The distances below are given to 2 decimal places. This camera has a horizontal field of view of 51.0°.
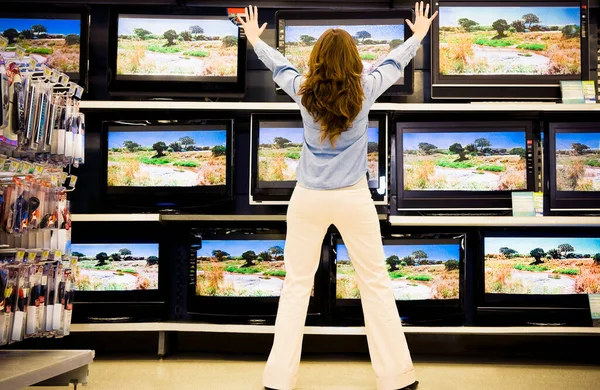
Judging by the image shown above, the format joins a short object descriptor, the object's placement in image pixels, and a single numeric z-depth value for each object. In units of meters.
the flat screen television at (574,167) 3.54
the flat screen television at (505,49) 3.60
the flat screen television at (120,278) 3.54
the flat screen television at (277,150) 3.60
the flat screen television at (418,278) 3.47
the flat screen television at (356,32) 3.62
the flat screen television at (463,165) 3.56
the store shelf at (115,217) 3.43
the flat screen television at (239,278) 3.52
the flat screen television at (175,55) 3.66
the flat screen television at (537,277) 3.46
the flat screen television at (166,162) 3.64
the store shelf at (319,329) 3.38
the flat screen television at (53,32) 3.63
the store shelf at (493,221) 3.38
